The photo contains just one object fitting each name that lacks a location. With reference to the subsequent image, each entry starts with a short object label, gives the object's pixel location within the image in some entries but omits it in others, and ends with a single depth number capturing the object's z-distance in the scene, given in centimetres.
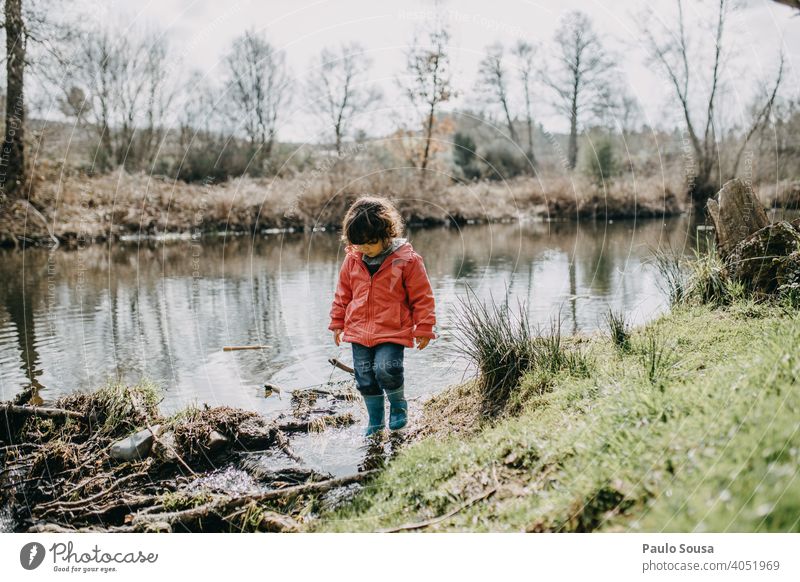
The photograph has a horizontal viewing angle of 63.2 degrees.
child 382
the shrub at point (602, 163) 2527
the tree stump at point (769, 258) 472
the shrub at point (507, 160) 3276
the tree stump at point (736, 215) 555
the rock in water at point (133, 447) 364
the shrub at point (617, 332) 441
